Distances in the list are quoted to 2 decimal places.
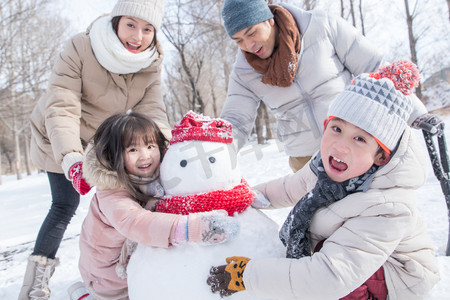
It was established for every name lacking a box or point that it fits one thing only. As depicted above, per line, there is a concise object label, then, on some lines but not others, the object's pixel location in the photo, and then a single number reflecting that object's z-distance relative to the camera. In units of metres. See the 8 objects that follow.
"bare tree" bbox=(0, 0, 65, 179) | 10.04
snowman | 1.23
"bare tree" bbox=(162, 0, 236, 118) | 9.16
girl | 1.27
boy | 1.05
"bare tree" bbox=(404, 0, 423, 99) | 12.27
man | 1.88
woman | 1.79
